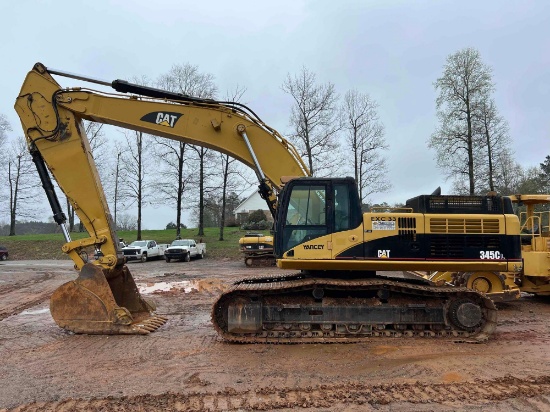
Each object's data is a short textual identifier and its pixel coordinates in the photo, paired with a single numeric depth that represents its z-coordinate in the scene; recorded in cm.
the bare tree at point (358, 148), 3497
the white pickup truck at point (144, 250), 2953
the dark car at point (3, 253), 3444
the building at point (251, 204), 6750
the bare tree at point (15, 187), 4850
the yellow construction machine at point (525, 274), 1007
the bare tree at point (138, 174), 4291
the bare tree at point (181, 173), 4019
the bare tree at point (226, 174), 4044
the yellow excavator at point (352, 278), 723
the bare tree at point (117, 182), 4481
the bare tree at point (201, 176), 4009
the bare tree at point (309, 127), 3341
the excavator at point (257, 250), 2420
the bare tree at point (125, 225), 6251
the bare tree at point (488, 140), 3023
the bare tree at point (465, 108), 3012
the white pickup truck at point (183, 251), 2844
